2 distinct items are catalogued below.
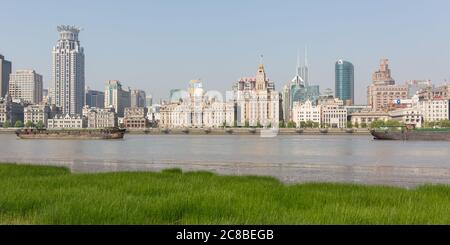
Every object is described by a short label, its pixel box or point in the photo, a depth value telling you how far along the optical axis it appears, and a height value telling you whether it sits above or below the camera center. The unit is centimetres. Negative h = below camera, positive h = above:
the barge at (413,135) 13160 -225
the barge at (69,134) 13738 -210
